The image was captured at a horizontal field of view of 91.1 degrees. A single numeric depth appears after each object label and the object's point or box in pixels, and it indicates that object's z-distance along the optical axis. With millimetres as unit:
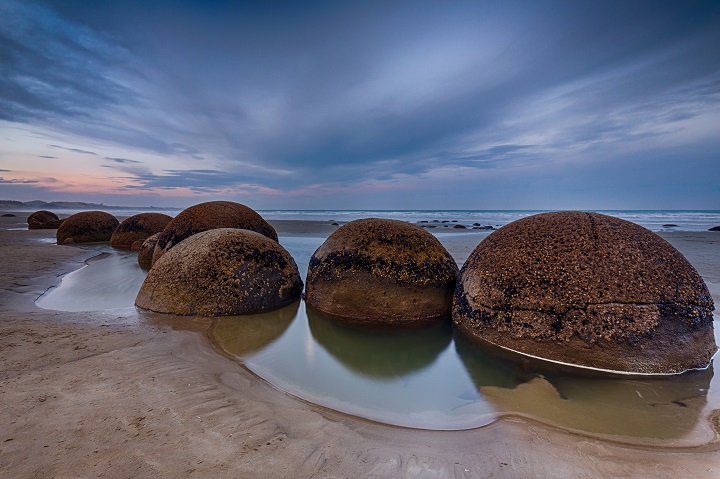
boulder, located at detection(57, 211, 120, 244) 13906
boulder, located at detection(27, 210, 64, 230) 20672
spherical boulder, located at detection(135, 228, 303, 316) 4852
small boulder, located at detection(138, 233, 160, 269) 9031
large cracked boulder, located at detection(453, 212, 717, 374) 3324
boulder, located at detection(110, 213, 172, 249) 12789
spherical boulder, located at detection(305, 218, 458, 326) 4801
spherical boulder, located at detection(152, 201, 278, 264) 7530
